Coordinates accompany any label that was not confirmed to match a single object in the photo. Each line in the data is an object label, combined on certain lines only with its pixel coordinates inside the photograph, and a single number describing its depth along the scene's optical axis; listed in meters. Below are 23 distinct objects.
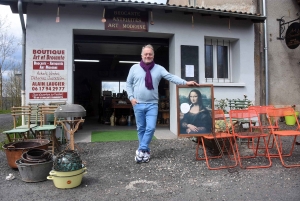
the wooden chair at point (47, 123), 4.75
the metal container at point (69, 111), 3.93
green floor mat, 6.31
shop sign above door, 6.36
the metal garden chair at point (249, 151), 4.09
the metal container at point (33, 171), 3.38
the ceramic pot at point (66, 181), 3.12
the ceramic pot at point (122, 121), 9.26
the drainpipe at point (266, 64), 7.58
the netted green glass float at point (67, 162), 3.13
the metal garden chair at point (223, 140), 4.08
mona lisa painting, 4.11
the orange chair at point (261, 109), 4.78
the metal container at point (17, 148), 3.91
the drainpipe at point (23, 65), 5.88
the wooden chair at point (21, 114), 4.64
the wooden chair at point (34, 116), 5.64
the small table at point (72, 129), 4.09
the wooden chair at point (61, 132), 5.79
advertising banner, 6.02
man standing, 4.23
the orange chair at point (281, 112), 4.61
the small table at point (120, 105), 9.48
